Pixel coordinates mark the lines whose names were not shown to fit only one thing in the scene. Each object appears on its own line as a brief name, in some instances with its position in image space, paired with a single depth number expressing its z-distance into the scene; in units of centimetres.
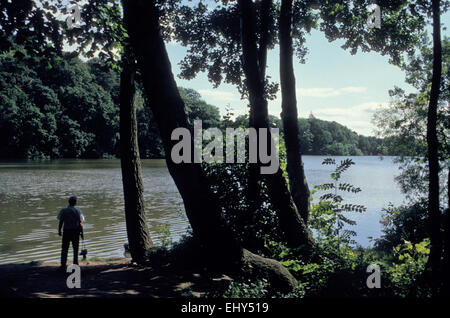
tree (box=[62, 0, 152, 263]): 718
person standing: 736
